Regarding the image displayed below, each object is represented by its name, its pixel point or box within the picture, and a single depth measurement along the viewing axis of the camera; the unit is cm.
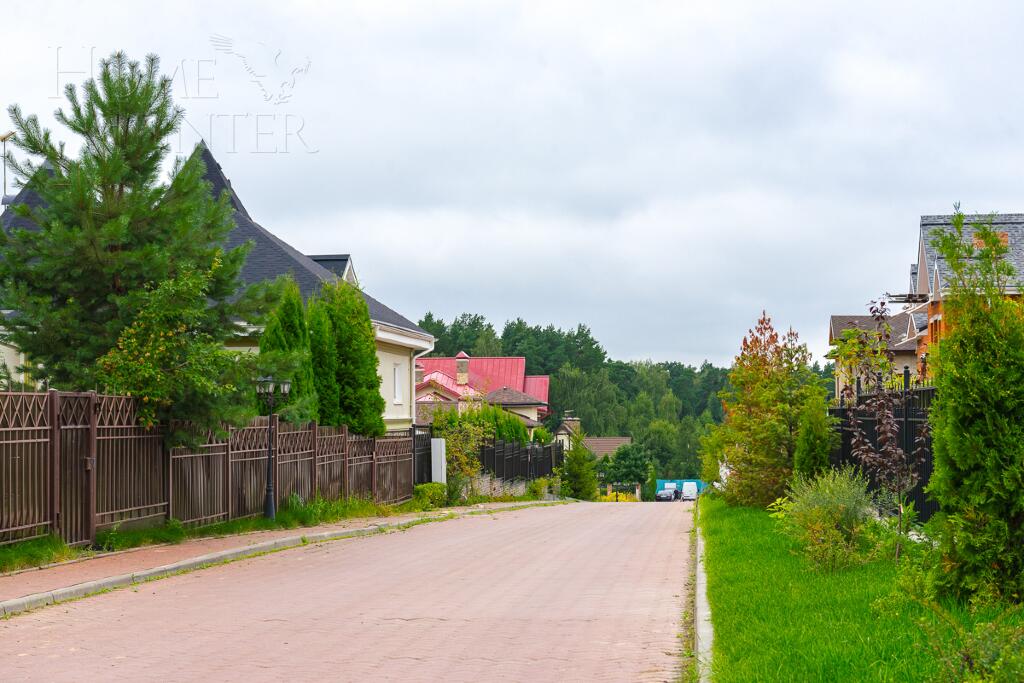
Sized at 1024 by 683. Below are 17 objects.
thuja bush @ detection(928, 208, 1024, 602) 820
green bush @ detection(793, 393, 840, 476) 1891
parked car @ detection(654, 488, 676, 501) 9081
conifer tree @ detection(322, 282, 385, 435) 2677
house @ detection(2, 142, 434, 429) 3116
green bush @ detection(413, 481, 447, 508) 3081
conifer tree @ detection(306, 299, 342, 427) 2545
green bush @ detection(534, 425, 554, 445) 6138
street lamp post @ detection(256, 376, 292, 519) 2095
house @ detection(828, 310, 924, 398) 5334
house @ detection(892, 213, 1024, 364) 3816
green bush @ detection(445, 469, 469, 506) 3397
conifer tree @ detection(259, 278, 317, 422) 2311
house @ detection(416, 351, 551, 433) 7492
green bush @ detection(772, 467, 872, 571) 1127
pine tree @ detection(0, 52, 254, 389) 1769
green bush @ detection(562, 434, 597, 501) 5669
